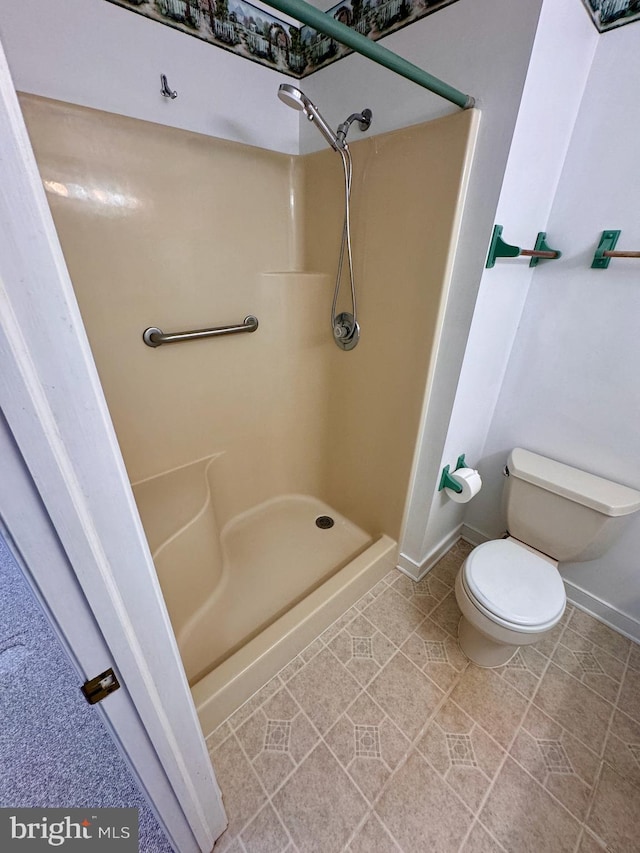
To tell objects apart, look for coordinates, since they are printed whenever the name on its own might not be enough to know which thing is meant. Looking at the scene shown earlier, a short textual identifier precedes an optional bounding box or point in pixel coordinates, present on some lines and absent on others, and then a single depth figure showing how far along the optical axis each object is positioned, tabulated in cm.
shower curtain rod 62
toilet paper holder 144
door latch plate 49
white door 30
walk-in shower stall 110
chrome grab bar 131
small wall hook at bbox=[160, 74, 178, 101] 112
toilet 113
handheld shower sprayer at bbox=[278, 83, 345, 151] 94
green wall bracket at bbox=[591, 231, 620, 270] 112
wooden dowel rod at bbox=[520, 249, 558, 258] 109
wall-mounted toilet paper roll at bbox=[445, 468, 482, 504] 142
